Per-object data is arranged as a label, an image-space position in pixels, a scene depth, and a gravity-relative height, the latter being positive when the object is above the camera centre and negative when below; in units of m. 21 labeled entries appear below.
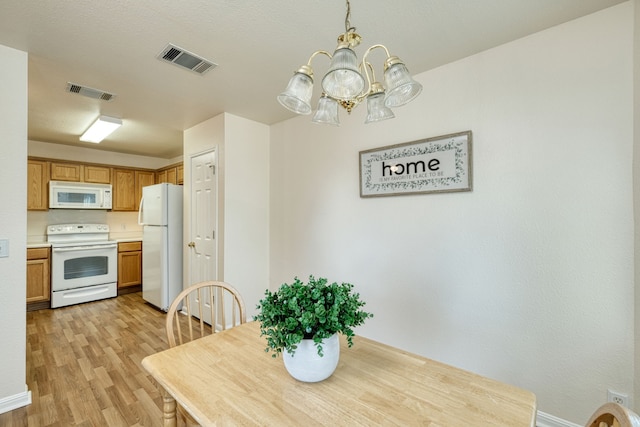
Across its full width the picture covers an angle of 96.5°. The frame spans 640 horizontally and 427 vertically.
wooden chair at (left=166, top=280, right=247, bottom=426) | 1.46 -1.00
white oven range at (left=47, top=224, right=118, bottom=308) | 3.93 -0.70
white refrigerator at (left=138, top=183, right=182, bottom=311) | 3.83 -0.39
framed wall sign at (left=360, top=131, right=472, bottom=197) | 2.06 +0.38
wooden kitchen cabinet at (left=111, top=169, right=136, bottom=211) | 4.88 +0.46
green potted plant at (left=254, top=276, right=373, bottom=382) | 0.98 -0.37
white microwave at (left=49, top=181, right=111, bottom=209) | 4.18 +0.33
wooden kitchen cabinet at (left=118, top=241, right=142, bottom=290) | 4.62 -0.79
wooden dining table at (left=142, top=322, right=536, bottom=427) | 0.86 -0.61
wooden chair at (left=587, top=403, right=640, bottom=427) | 0.62 -0.48
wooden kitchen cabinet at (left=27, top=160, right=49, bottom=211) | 4.05 +0.46
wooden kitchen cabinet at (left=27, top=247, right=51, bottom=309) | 3.76 -0.81
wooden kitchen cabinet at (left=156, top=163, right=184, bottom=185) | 4.69 +0.72
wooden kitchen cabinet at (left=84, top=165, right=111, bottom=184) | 4.55 +0.69
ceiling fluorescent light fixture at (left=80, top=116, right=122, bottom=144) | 3.24 +1.07
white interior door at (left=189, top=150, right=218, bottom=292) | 3.29 -0.04
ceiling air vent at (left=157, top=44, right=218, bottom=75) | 1.93 +1.12
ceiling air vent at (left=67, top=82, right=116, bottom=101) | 2.45 +1.12
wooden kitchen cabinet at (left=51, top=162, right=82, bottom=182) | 4.25 +0.69
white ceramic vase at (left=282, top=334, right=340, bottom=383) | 1.00 -0.52
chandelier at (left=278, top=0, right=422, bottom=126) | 1.01 +0.49
